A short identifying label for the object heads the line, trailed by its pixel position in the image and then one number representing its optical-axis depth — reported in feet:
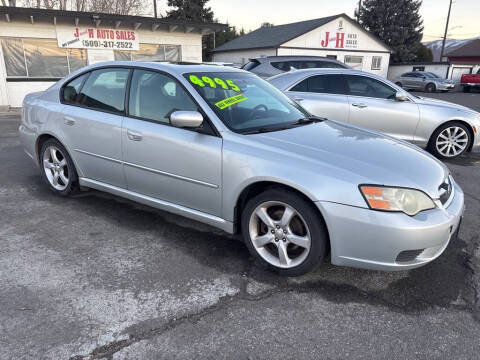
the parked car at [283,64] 31.78
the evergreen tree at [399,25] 132.57
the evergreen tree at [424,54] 135.95
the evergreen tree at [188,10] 117.91
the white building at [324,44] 87.92
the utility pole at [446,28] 133.79
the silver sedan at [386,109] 20.98
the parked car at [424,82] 87.86
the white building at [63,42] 44.29
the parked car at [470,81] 89.86
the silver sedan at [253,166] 8.36
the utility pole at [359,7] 139.74
